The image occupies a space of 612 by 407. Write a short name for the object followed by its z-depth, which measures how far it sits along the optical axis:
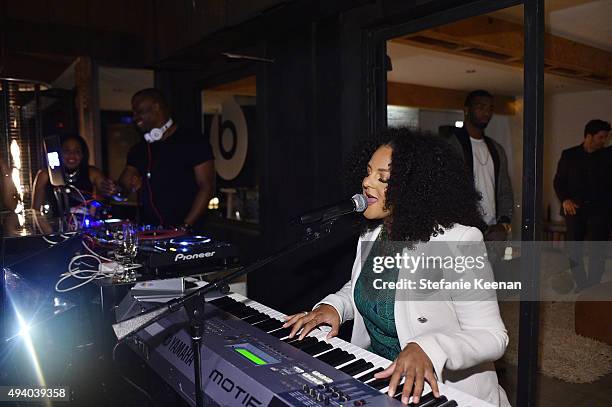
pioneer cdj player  1.87
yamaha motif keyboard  1.13
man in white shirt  3.62
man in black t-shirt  3.39
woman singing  1.46
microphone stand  1.21
